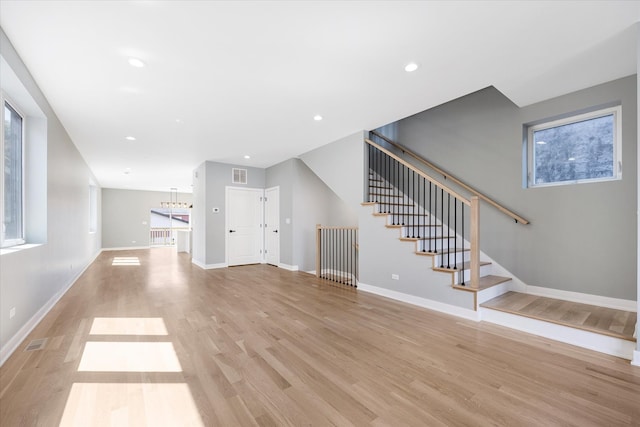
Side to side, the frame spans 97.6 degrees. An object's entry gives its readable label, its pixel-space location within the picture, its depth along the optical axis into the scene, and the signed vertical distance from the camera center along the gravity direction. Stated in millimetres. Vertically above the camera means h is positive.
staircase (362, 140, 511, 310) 3398 -61
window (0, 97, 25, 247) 2841 +445
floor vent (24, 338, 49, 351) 2586 -1221
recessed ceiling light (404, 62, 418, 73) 2715 +1451
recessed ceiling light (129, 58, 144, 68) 2596 +1439
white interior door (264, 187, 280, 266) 7168 -286
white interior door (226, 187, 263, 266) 7164 -280
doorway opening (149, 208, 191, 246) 14091 -564
